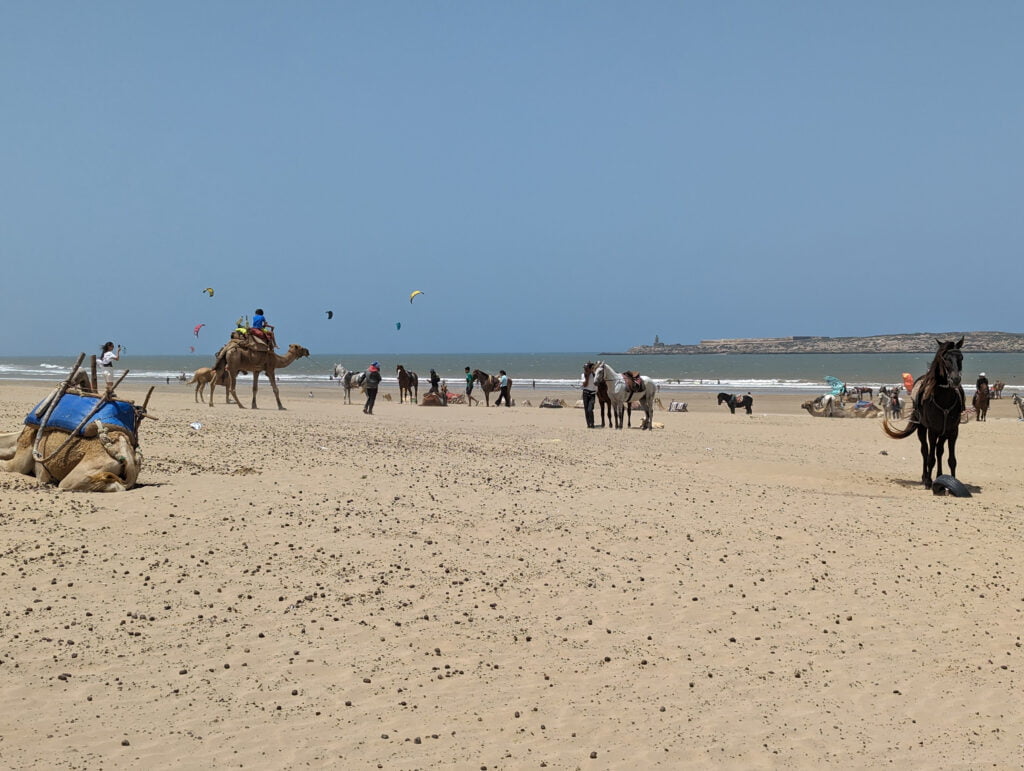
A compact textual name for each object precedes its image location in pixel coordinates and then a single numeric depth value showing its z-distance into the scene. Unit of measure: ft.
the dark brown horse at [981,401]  107.04
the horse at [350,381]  129.33
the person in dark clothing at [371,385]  96.27
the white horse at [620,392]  79.61
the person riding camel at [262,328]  91.29
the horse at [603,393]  80.53
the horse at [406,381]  136.46
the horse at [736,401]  128.26
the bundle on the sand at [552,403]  128.06
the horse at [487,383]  135.40
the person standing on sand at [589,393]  79.97
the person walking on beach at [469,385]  134.62
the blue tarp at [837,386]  126.66
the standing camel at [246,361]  89.97
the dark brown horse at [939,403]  44.14
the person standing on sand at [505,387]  131.75
